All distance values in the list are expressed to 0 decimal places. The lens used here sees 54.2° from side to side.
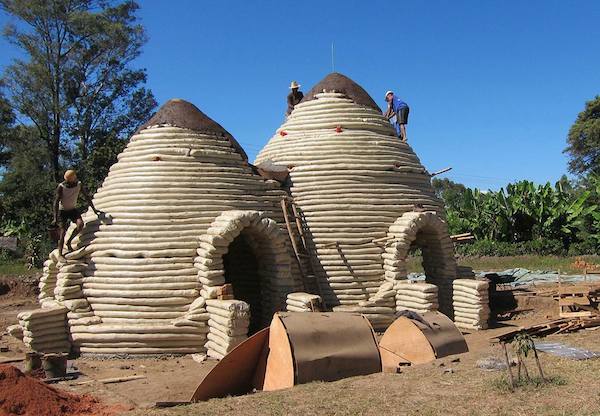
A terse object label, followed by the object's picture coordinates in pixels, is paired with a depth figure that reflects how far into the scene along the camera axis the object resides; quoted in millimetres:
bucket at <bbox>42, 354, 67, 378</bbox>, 9258
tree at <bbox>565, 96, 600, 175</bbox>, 41656
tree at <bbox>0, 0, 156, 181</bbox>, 29406
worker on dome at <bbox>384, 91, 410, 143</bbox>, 15438
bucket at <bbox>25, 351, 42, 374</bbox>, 9570
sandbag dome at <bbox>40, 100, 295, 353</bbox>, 10742
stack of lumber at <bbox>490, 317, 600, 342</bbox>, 10859
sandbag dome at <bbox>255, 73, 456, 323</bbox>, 12625
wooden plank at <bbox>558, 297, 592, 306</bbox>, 12570
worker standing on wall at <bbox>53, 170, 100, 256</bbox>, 11445
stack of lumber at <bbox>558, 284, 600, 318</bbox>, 12562
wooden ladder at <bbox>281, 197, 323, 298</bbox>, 12430
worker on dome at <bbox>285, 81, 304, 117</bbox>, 16000
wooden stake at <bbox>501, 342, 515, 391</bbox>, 6504
